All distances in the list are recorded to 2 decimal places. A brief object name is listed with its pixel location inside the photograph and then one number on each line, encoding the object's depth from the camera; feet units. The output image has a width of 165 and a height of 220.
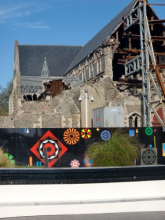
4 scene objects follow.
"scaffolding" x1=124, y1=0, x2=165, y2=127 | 110.82
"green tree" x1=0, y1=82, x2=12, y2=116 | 269.23
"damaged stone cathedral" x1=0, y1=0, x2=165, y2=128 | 129.18
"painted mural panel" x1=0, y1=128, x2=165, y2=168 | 50.70
